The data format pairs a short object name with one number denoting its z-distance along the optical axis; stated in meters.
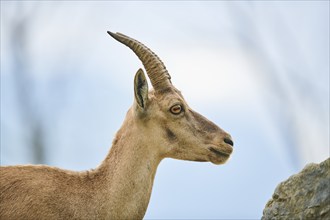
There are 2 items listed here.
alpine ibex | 11.98
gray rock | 10.61
